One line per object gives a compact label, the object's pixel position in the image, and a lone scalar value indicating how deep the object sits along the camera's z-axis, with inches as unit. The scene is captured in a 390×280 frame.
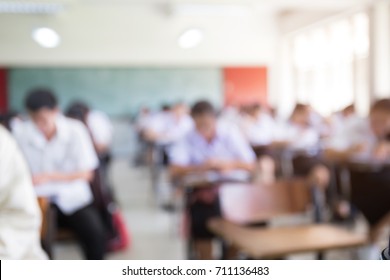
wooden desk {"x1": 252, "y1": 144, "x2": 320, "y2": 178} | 246.4
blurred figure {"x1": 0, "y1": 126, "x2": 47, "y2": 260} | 70.7
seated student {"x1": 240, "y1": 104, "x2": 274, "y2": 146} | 315.9
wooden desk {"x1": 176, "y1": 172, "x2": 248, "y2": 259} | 179.1
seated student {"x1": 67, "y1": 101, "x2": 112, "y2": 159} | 249.8
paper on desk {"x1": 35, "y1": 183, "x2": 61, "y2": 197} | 147.4
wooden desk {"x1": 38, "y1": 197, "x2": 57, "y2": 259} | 114.9
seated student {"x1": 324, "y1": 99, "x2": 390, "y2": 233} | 187.8
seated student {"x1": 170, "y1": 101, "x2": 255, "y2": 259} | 198.6
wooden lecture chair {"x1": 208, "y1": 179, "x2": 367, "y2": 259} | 117.5
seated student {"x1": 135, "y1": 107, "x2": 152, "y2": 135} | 482.2
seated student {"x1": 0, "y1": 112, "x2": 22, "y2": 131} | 155.4
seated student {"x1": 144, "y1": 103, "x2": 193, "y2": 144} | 406.9
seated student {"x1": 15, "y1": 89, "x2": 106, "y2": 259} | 153.7
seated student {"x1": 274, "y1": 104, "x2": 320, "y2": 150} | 156.1
